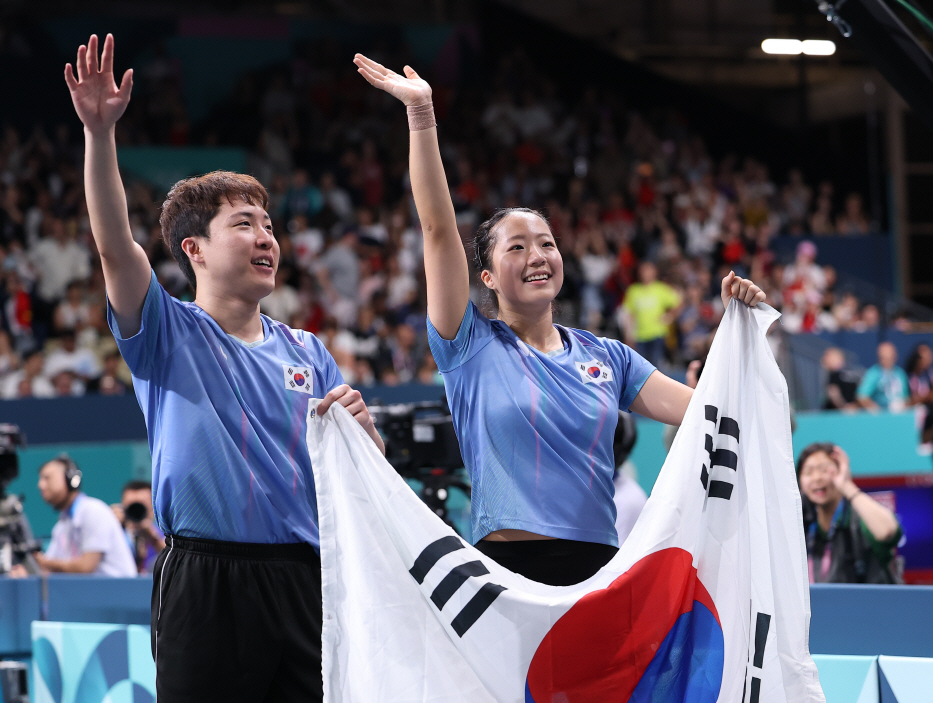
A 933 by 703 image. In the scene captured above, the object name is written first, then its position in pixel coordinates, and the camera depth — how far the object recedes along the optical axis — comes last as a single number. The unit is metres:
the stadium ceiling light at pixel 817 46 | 15.61
